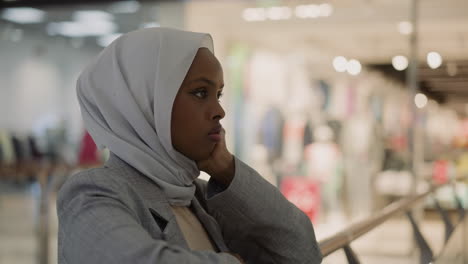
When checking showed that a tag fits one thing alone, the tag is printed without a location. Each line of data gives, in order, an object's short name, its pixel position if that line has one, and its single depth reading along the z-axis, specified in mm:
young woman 1023
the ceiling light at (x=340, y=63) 8469
